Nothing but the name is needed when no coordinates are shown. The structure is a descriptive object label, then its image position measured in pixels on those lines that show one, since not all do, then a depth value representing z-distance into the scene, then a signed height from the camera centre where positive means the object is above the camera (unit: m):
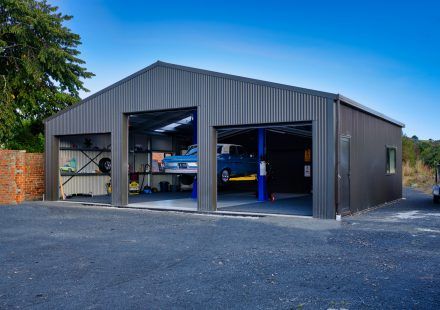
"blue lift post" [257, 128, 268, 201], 17.12 +0.58
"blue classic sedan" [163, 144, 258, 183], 18.77 +0.13
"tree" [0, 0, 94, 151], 23.77 +5.62
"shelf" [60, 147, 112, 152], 20.15 +0.81
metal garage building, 12.13 +1.37
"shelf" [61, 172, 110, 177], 19.98 -0.32
